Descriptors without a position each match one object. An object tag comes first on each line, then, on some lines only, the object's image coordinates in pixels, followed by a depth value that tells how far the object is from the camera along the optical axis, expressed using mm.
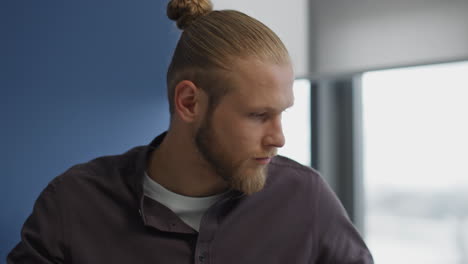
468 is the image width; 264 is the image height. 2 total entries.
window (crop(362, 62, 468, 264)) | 1681
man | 1240
